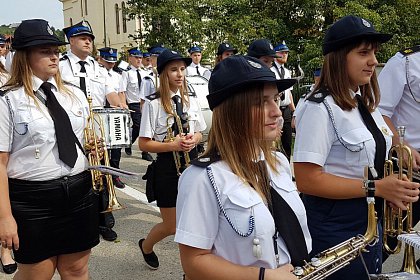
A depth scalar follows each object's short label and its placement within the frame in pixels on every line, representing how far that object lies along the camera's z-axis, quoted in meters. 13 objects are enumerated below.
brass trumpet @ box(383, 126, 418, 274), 2.52
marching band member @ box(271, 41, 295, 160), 7.34
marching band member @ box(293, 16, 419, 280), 2.55
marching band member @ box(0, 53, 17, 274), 4.62
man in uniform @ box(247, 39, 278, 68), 6.01
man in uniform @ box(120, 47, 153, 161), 10.05
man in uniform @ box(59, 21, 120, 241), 5.54
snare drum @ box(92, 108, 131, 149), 4.38
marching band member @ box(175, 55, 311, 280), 1.79
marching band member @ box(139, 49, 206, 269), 4.34
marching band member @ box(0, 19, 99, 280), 2.88
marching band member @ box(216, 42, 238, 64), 8.59
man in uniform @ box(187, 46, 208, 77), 10.78
